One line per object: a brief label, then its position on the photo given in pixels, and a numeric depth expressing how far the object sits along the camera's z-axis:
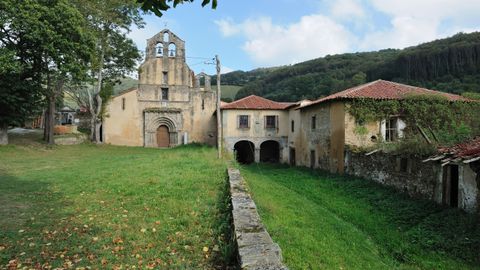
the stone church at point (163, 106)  32.16
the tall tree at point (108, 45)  26.58
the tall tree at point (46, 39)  19.05
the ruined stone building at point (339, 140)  10.62
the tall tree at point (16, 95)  20.02
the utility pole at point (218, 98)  18.76
